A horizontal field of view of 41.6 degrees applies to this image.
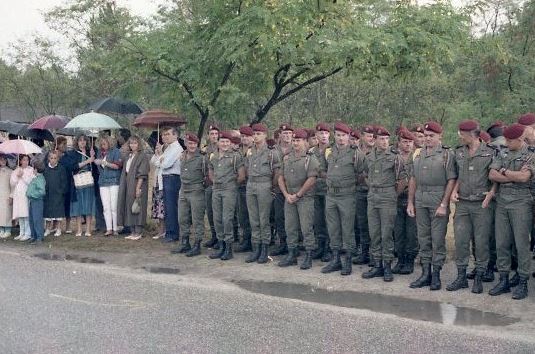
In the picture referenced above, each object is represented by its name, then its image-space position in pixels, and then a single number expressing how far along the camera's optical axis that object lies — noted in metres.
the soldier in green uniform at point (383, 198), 8.52
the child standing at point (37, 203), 11.57
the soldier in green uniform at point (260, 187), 9.69
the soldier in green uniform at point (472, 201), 7.72
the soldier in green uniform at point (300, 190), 9.23
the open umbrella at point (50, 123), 12.72
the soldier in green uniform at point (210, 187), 10.49
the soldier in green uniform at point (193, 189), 10.39
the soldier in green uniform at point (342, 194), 8.97
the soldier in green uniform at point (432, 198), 7.97
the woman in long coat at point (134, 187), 11.55
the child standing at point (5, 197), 12.19
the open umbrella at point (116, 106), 12.73
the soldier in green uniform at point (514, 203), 7.42
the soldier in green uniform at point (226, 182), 10.00
